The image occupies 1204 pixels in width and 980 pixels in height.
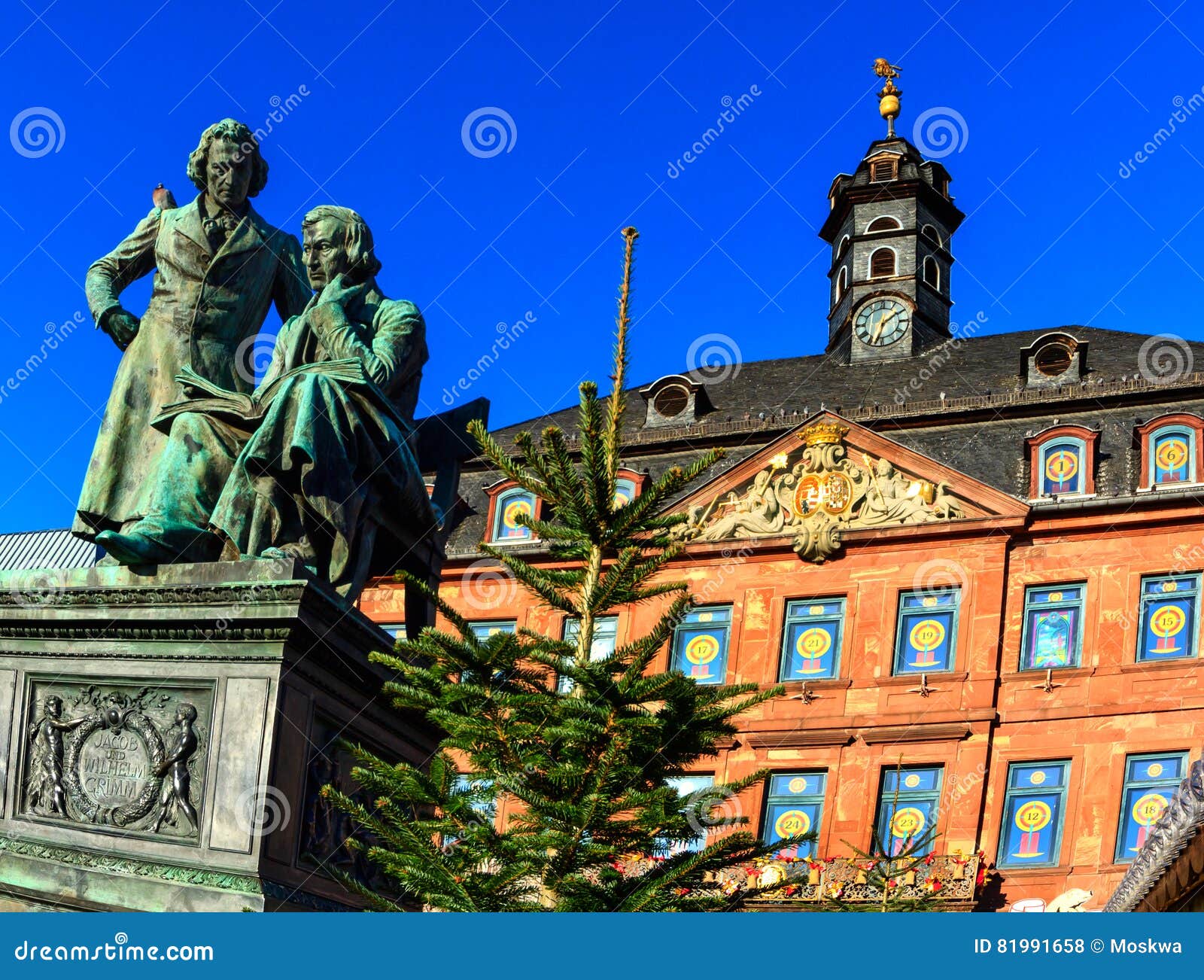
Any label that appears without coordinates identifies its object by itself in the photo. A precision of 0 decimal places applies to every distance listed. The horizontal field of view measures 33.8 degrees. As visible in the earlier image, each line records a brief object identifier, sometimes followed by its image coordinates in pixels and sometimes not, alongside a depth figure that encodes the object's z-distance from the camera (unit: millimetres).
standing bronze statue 9852
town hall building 32969
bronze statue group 8953
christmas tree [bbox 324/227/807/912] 8258
